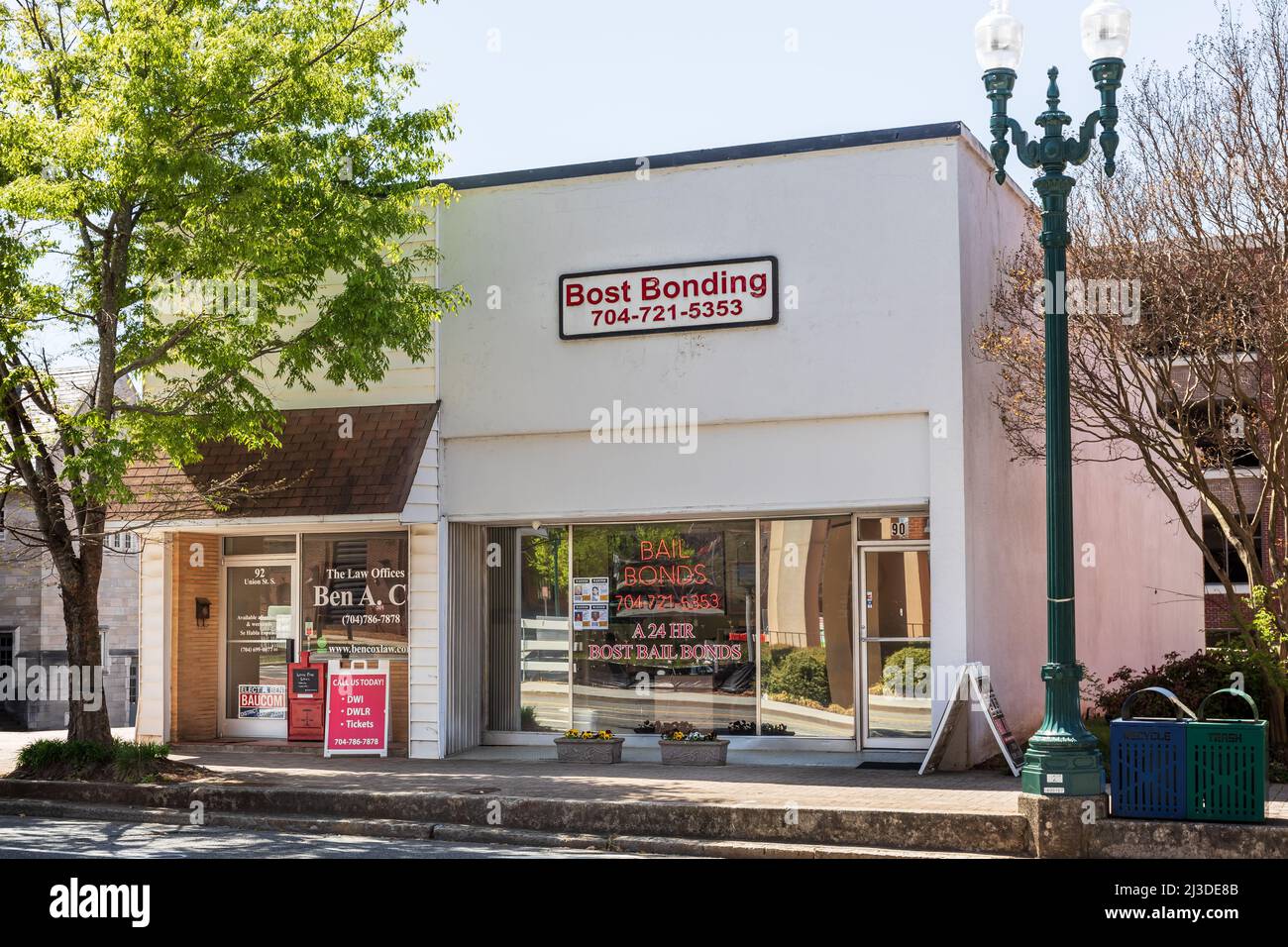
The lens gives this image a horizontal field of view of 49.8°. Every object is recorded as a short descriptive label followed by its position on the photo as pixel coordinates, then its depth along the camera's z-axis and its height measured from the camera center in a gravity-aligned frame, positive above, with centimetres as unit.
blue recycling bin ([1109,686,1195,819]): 1002 -146
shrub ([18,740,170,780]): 1345 -179
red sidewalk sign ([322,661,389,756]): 1560 -161
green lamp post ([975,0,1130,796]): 1019 +185
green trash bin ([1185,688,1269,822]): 984 -147
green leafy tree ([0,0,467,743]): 1270 +345
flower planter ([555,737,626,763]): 1487 -195
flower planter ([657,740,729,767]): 1444 -192
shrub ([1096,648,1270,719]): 1406 -120
